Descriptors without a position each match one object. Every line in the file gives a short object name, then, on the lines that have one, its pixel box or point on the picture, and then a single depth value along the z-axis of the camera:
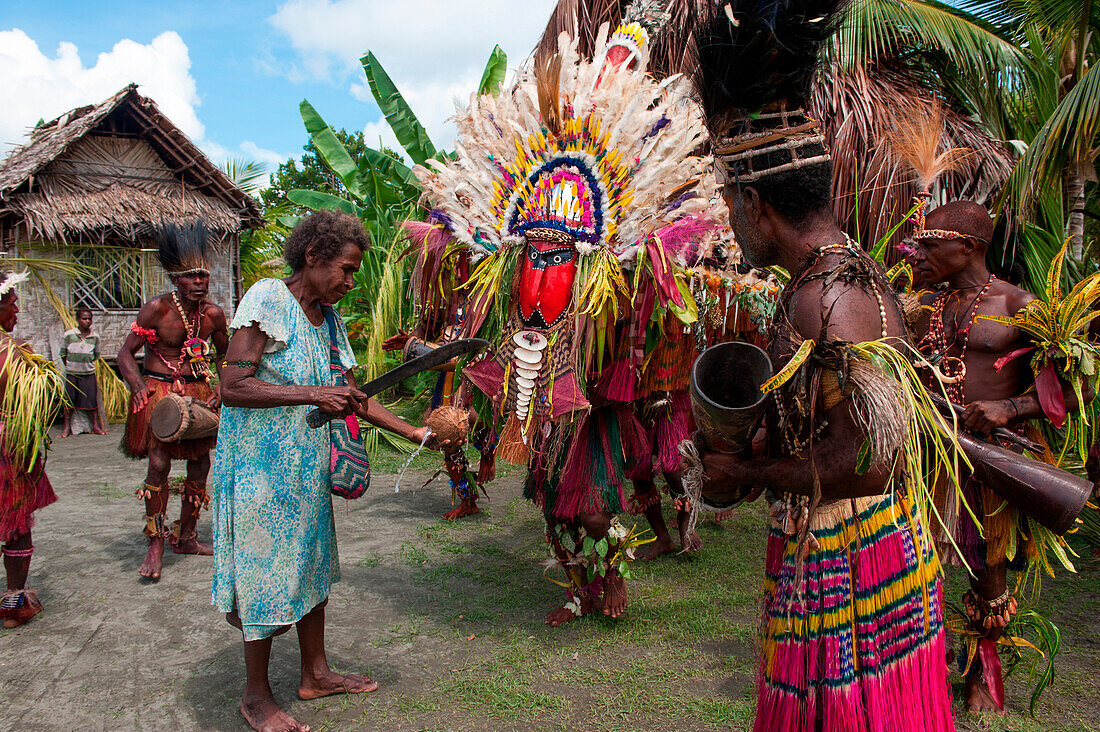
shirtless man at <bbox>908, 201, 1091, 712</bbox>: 3.10
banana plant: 9.92
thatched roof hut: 11.02
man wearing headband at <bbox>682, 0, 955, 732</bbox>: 1.64
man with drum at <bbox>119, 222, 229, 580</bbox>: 5.05
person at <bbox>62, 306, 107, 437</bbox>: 10.14
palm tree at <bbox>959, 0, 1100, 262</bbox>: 4.55
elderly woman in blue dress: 2.72
